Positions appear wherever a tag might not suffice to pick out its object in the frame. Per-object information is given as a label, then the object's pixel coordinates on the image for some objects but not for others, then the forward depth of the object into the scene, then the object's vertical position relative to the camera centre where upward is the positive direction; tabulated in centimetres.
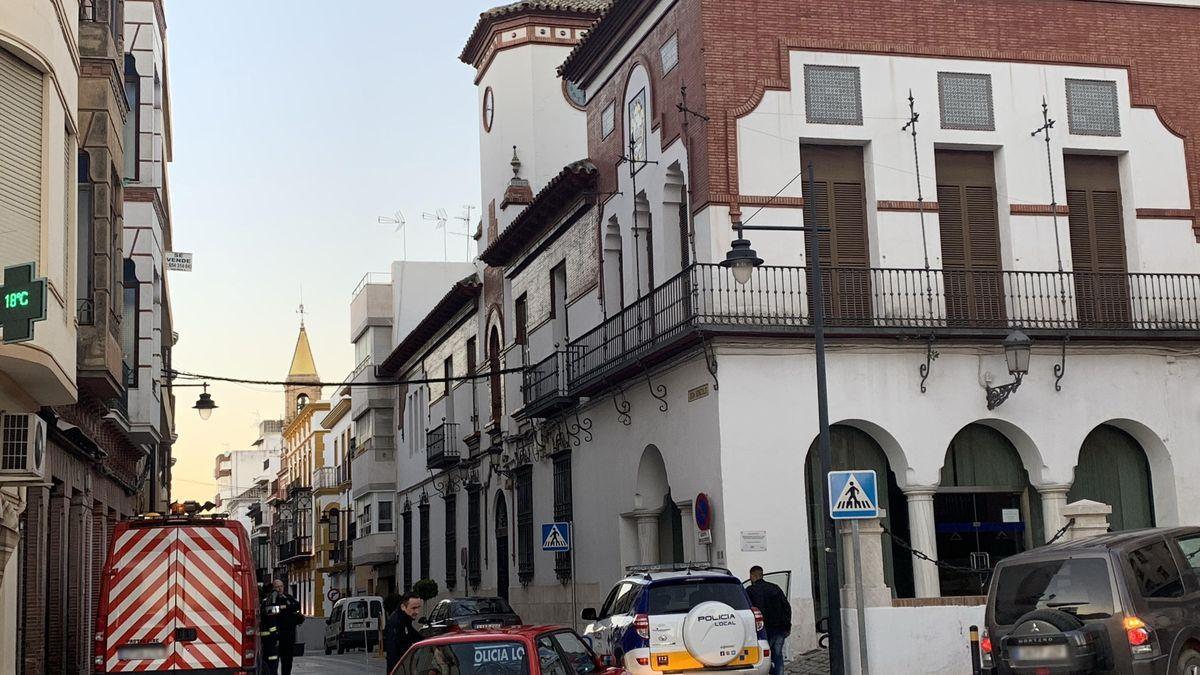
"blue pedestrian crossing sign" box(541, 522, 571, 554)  2759 +44
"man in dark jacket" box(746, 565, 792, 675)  1930 -77
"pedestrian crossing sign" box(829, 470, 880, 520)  1681 +65
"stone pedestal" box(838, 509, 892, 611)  2030 -18
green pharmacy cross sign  1222 +239
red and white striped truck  1727 -30
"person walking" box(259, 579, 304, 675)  2256 -90
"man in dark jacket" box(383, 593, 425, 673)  1625 -71
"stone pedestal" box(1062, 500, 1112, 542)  1997 +32
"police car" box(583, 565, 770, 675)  1623 -81
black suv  1254 -62
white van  4853 -185
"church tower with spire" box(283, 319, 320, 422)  12112 +1749
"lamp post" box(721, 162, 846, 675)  1792 +201
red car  1205 -77
